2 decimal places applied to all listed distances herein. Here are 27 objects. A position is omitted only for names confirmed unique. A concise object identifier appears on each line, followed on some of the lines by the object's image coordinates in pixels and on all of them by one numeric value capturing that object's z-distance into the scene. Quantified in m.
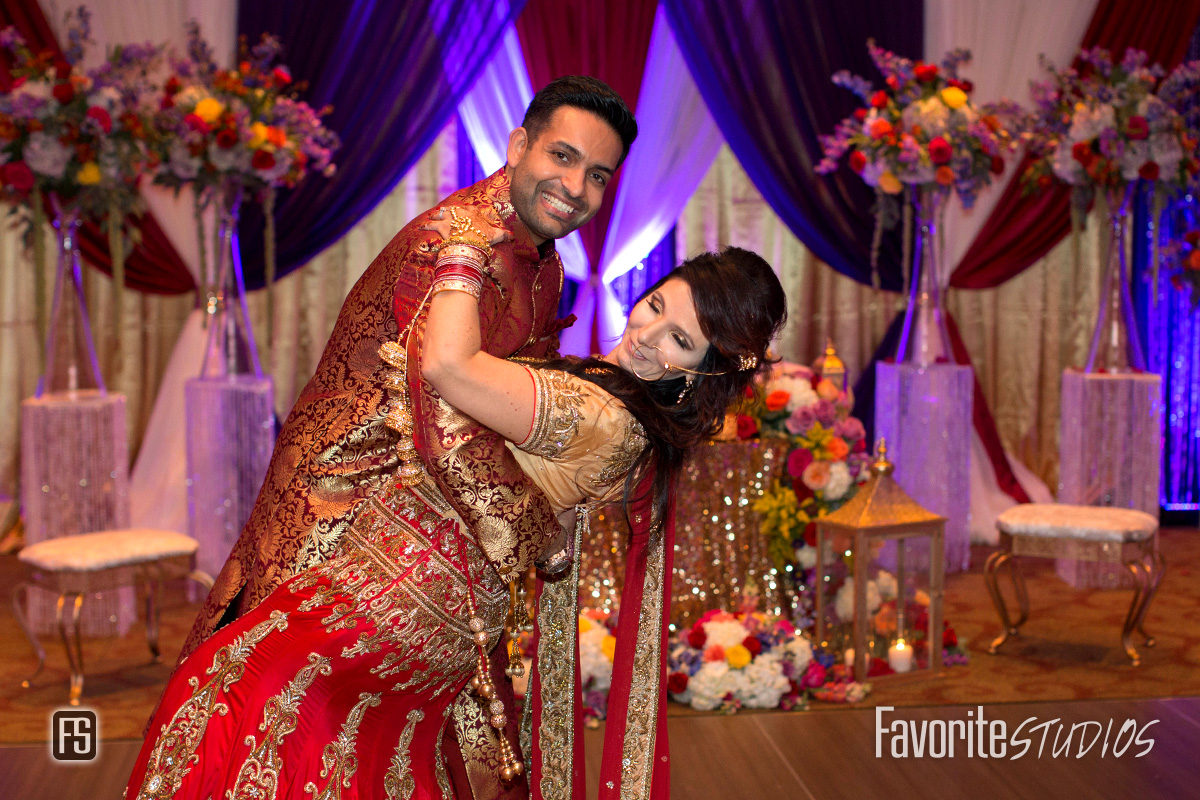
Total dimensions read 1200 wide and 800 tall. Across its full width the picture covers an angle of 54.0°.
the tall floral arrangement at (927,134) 5.48
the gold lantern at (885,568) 4.09
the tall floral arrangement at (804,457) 4.39
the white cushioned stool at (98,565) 4.14
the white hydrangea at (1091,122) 5.19
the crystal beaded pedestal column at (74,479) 4.80
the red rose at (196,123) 4.91
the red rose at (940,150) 5.37
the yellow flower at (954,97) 5.46
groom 2.06
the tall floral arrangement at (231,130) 5.00
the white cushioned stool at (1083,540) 4.50
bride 1.89
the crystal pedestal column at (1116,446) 5.39
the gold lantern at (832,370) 4.75
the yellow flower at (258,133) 5.09
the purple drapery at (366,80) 6.34
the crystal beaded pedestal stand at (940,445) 5.71
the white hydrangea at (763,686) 3.93
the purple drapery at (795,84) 6.55
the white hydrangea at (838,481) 4.38
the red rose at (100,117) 4.57
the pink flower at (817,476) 4.35
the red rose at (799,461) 4.41
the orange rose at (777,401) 4.50
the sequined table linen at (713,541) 4.36
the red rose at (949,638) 4.52
